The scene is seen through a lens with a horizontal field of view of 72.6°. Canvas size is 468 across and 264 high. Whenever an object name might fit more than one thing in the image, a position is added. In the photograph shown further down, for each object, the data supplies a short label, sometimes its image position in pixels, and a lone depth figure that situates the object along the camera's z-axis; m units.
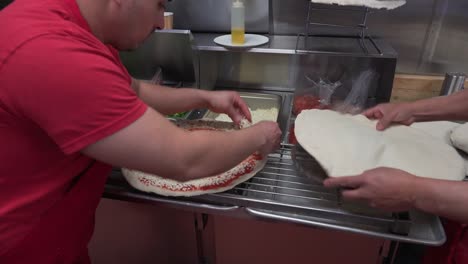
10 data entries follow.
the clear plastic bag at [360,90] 1.20
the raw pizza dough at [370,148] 0.75
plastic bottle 1.21
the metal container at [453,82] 1.24
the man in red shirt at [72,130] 0.48
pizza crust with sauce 0.81
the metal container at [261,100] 1.35
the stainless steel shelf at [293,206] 0.71
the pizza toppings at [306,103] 1.19
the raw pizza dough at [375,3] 1.03
